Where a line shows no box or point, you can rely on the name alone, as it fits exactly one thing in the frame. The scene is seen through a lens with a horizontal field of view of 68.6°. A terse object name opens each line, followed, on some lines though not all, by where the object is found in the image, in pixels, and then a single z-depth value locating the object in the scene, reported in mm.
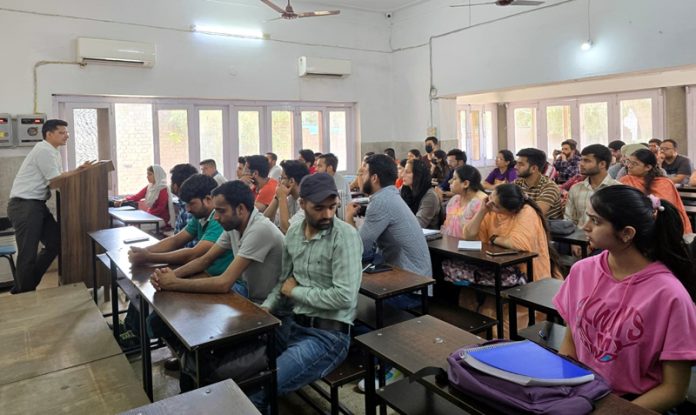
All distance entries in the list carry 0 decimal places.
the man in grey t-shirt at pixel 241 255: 2268
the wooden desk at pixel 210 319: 1767
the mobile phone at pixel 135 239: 3545
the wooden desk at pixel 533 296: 2184
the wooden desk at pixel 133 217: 4775
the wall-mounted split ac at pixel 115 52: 6102
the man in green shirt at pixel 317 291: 2076
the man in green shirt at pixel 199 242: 2727
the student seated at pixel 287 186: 4180
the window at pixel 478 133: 10430
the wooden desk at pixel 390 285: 2357
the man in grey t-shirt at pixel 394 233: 2971
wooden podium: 4191
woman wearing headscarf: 6184
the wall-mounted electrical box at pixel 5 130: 5688
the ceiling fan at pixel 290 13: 5701
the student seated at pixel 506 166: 6391
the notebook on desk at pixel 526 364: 1194
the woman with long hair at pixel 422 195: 4281
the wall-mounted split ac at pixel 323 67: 7839
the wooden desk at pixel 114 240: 3451
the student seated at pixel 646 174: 4223
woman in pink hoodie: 1368
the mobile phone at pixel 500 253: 2974
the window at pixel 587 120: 8688
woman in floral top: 3666
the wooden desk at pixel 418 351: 1411
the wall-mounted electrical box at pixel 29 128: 5801
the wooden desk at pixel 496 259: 2857
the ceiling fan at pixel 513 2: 5354
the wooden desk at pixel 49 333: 2332
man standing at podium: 4402
